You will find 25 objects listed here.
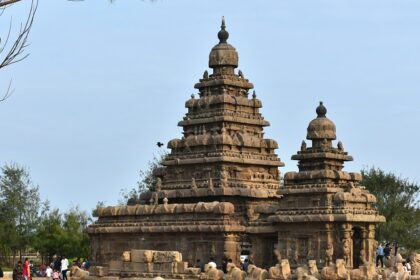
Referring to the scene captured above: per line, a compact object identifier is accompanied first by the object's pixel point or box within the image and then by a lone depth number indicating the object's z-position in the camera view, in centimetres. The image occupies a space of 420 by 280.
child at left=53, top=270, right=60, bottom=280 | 4472
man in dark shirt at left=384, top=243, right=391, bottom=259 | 4841
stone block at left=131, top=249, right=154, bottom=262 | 4228
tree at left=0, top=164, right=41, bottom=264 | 7394
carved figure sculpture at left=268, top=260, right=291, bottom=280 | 3659
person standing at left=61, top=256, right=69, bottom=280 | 4556
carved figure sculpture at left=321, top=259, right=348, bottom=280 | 3547
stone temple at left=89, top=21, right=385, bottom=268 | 4334
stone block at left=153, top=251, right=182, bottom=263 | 4122
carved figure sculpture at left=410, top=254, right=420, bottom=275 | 3956
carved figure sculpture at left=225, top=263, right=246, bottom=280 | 3631
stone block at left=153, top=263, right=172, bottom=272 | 4125
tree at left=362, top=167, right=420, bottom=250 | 6450
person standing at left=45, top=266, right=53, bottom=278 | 4924
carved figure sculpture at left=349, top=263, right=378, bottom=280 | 3578
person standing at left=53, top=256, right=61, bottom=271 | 4862
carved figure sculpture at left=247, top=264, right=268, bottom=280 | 3622
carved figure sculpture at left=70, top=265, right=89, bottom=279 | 4477
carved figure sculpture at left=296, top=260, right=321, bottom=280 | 3547
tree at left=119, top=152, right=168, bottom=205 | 7394
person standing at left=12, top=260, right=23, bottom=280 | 3816
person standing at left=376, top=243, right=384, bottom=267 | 4703
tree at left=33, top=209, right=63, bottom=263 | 7244
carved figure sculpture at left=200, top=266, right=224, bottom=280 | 3762
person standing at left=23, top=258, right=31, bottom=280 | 3949
